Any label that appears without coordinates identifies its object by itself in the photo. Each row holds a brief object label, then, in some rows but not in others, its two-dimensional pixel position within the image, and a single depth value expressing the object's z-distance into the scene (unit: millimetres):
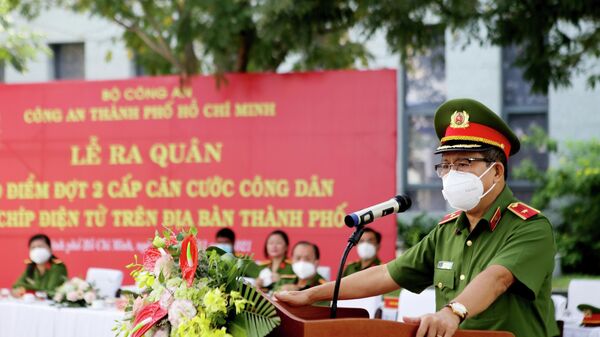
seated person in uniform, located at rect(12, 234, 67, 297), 14267
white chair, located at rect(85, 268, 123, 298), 14347
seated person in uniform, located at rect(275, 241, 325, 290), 12408
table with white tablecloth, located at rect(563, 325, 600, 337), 9938
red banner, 14718
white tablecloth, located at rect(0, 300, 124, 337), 10392
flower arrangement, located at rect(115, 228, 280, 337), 3983
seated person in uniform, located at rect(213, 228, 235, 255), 14749
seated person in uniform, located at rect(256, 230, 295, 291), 13656
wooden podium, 3718
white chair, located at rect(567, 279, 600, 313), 11832
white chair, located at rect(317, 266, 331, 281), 13566
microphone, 4361
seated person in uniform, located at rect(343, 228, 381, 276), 13528
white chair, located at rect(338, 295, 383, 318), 10221
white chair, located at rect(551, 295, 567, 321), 10891
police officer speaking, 4441
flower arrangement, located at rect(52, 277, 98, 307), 11409
